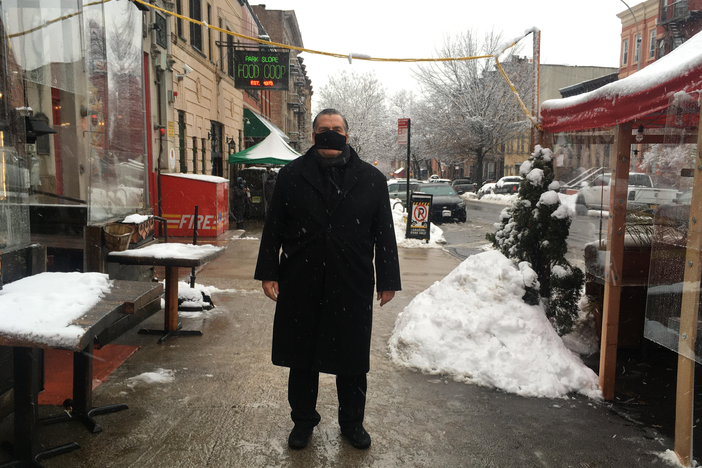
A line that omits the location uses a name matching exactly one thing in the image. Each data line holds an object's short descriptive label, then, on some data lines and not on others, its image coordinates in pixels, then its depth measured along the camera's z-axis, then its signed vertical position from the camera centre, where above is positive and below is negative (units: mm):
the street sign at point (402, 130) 15938 +1444
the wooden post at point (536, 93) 5527 +940
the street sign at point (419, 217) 13305 -947
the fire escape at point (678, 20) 32312 +9686
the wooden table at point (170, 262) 4844 -789
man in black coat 3180 -537
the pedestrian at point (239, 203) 15875 -799
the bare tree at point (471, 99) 39906 +6124
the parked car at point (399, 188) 27194 -504
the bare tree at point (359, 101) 48656 +7063
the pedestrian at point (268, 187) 17875 -375
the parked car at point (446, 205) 20344 -963
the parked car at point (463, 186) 42175 -511
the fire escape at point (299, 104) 44562 +6412
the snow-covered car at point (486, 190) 39981 -750
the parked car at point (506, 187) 38244 -481
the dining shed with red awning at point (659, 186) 3145 -44
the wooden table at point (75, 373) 2638 -1139
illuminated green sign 18375 +3627
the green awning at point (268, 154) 18125 +753
